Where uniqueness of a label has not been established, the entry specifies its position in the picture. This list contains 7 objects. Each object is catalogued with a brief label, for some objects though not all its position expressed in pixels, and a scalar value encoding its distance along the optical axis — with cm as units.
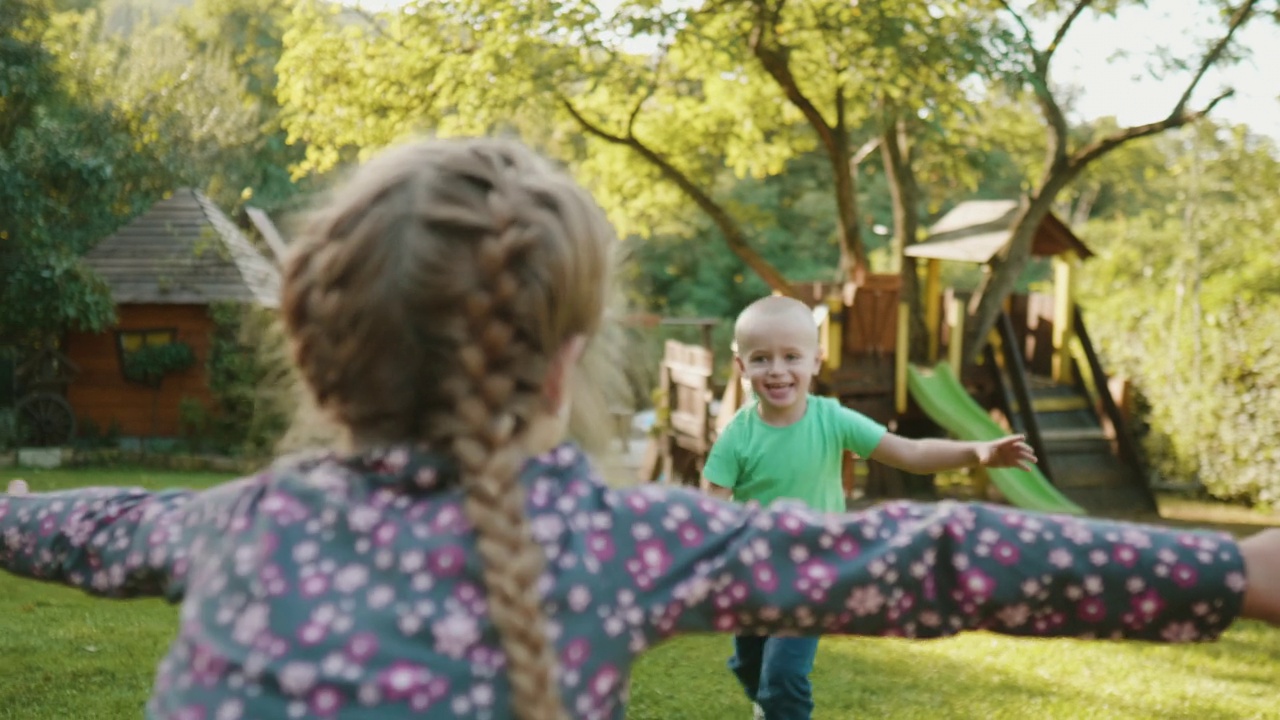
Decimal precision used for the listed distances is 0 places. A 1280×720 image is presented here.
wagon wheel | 1852
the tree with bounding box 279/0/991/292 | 1280
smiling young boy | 440
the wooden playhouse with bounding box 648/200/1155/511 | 1364
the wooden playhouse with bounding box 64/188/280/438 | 1989
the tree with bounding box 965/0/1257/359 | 1258
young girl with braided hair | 128
